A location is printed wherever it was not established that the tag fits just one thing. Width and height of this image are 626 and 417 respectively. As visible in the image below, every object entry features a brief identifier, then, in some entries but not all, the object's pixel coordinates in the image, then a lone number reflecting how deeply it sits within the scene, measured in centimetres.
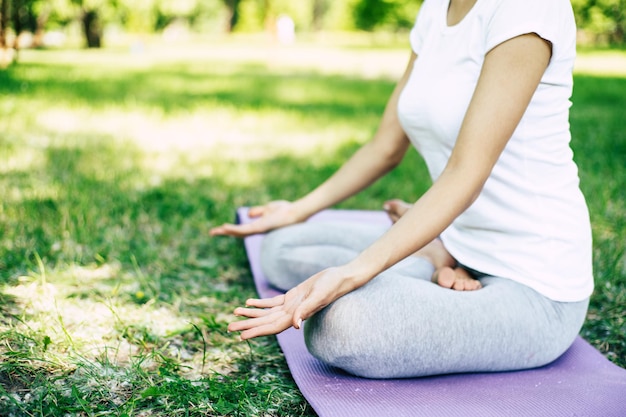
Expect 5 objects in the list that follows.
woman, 163
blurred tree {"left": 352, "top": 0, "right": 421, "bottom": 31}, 3662
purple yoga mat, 160
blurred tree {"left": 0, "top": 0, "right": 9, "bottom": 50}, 821
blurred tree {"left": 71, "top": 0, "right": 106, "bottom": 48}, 1967
